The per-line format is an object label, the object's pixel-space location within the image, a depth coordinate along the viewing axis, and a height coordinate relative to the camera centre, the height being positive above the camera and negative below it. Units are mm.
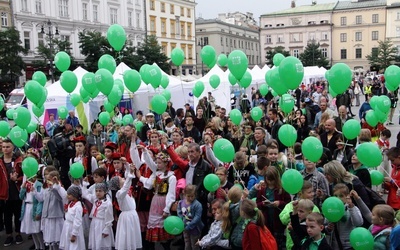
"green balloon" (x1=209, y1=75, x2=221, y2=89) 14368 +186
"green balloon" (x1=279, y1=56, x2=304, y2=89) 5402 +167
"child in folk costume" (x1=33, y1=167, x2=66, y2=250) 5883 -1719
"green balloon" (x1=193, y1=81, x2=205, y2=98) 13578 -36
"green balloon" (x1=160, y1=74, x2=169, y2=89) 11862 +184
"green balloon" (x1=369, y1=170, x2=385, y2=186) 5375 -1229
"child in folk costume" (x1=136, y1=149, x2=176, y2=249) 5578 -1435
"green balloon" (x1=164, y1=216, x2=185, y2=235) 5035 -1641
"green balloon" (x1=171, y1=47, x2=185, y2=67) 10359 +774
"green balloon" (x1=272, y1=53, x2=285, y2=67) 11041 +705
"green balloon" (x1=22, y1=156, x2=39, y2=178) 6082 -1076
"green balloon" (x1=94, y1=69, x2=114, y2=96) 7258 +160
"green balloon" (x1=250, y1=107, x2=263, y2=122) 8625 -588
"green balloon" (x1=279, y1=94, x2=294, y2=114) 8094 -364
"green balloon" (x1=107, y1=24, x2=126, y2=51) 8336 +1055
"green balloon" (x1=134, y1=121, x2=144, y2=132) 10198 -895
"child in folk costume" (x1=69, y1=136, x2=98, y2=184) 6852 -1132
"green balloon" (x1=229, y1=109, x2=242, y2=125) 8617 -619
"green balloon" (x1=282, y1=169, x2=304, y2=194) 4598 -1060
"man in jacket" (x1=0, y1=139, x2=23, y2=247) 6809 -1517
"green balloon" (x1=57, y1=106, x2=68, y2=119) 10297 -541
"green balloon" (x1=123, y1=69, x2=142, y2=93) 8641 +200
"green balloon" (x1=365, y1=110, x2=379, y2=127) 7460 -658
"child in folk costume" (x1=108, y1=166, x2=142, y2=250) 5445 -1748
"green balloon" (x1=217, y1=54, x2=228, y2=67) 12208 +781
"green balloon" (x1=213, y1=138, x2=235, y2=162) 5578 -844
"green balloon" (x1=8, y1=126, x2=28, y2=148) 7141 -752
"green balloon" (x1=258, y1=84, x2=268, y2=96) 14402 -139
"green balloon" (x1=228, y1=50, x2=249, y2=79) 7980 +435
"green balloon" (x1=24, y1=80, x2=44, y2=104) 7480 +14
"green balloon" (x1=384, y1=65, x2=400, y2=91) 7570 +98
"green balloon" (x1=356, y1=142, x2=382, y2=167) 4887 -846
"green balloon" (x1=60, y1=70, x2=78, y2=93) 8452 +214
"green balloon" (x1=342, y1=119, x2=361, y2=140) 5973 -662
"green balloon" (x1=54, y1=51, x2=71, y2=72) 8906 +632
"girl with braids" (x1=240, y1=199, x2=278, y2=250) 4160 -1452
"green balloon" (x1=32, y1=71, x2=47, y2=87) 9109 +295
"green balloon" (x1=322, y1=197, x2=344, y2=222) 4254 -1273
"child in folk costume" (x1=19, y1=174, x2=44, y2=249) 6211 -1780
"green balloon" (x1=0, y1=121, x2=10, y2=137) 7336 -635
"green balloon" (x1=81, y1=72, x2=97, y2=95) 7629 +131
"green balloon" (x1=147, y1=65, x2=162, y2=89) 9562 +277
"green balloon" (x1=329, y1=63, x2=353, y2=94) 5930 +94
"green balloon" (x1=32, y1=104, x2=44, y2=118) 8259 -389
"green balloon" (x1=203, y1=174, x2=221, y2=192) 5105 -1159
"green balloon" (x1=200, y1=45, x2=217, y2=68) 10203 +768
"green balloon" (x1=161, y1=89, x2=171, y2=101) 12168 -182
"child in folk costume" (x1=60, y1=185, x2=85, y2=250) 5477 -1751
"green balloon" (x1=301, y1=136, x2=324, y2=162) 5066 -788
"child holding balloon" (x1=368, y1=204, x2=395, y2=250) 4000 -1380
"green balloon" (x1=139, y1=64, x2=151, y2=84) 9641 +334
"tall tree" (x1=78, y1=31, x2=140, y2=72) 34812 +3346
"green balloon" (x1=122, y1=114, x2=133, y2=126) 9764 -725
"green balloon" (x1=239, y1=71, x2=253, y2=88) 10923 +121
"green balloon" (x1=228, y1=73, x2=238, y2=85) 11384 +165
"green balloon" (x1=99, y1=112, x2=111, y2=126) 9137 -630
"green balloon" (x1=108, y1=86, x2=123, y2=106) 8688 -137
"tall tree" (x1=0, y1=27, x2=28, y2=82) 29781 +2911
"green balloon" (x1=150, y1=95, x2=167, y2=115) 8516 -322
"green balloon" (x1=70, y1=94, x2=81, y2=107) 11435 -234
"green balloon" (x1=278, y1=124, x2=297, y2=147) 5633 -683
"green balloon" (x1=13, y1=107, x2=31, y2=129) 7051 -409
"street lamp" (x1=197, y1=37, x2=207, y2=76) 66944 +7263
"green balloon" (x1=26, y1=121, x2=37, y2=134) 8683 -750
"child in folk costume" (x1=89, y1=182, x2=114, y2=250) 5547 -1727
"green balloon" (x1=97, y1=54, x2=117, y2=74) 8352 +527
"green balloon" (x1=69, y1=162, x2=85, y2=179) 6098 -1156
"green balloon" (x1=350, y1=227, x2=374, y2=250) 3994 -1497
